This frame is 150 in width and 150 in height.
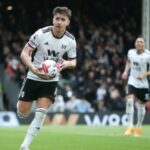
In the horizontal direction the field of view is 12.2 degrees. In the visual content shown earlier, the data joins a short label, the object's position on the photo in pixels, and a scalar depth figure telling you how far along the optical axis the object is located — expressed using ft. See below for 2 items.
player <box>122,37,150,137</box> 62.90
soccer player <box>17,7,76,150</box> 39.65
